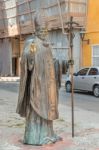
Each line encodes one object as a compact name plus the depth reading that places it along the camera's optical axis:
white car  16.70
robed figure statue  6.40
